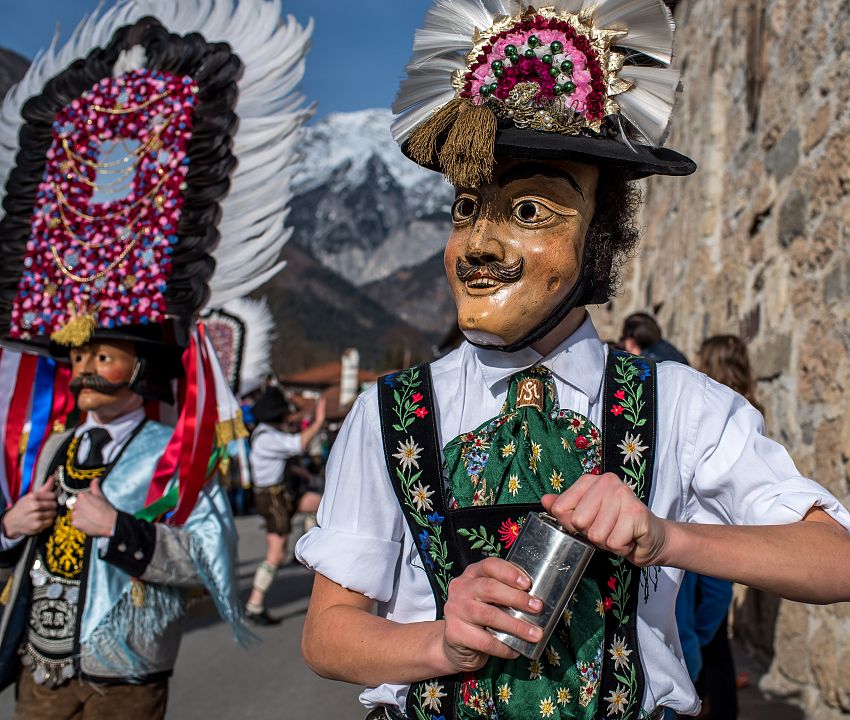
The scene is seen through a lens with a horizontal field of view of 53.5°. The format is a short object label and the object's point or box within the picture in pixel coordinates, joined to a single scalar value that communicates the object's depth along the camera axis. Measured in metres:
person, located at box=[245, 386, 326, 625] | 6.52
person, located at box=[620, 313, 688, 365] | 4.05
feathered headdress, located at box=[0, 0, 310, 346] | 2.97
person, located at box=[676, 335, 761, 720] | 2.80
